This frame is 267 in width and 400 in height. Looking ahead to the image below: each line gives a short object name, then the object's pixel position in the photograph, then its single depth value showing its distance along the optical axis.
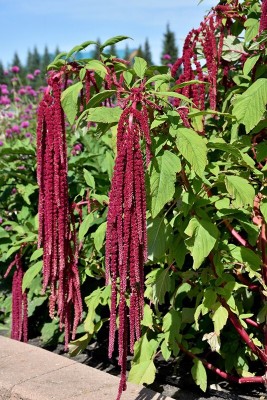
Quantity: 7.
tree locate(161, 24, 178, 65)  52.92
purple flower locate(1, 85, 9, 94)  8.83
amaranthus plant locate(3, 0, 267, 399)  1.98
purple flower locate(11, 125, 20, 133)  7.39
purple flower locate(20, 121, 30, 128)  7.56
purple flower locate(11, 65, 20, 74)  9.67
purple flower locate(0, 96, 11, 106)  8.64
